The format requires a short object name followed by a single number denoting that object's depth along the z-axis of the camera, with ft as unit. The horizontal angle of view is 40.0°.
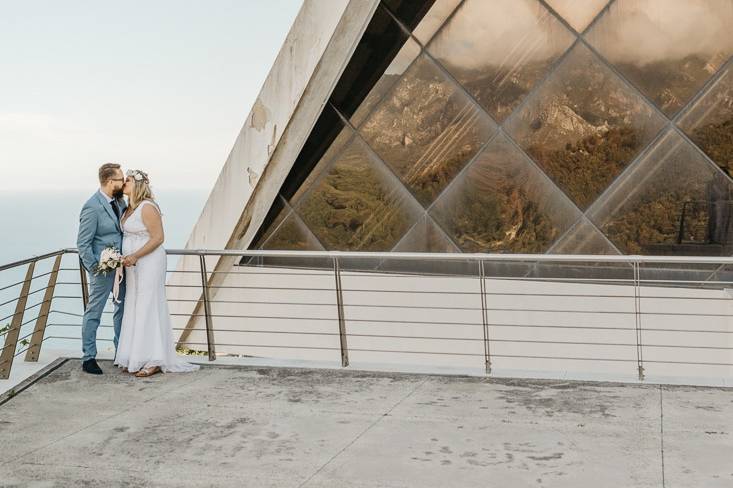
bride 26.17
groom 26.00
